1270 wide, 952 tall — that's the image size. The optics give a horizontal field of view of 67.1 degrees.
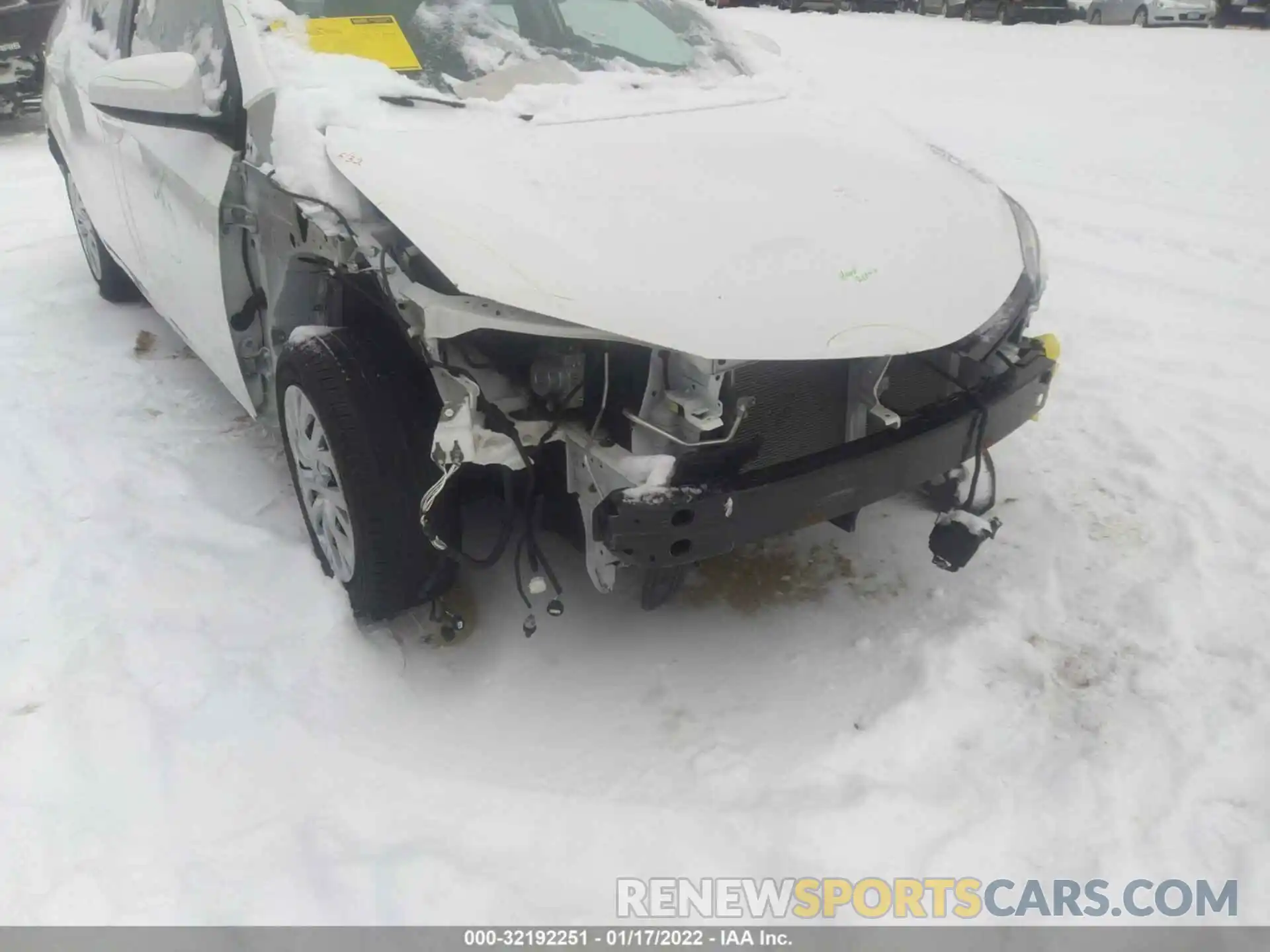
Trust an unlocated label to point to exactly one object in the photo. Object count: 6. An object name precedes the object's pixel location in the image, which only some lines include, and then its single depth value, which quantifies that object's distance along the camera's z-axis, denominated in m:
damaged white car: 2.01
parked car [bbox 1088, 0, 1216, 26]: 17.25
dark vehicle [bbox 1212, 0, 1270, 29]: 16.44
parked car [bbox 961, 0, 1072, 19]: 18.39
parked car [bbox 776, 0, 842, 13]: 20.94
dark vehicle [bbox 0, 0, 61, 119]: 9.73
